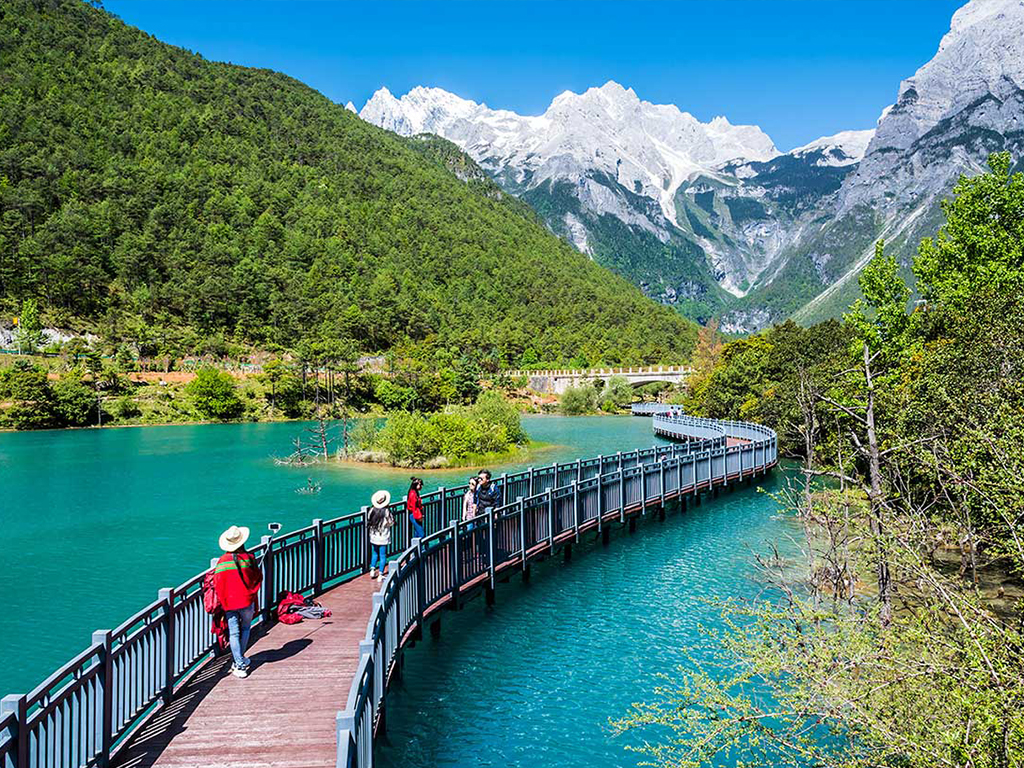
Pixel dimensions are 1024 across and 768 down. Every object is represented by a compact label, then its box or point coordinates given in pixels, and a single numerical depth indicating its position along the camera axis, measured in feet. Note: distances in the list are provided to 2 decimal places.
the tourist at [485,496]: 53.93
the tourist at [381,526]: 43.65
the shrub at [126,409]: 212.02
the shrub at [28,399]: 191.62
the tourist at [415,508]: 49.06
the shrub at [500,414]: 147.84
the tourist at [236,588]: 30.14
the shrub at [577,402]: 271.28
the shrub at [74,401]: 199.31
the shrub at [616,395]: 288.06
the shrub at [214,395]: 223.71
